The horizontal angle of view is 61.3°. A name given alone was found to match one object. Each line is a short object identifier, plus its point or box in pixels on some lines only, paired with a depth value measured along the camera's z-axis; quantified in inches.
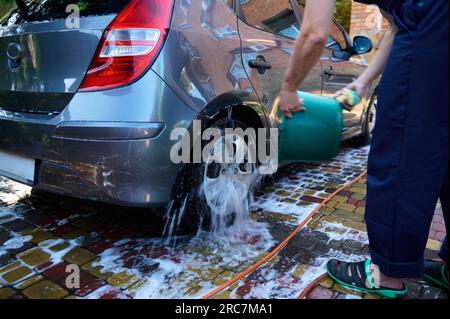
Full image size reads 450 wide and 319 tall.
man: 55.4
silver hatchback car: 67.0
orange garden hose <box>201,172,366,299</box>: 70.7
